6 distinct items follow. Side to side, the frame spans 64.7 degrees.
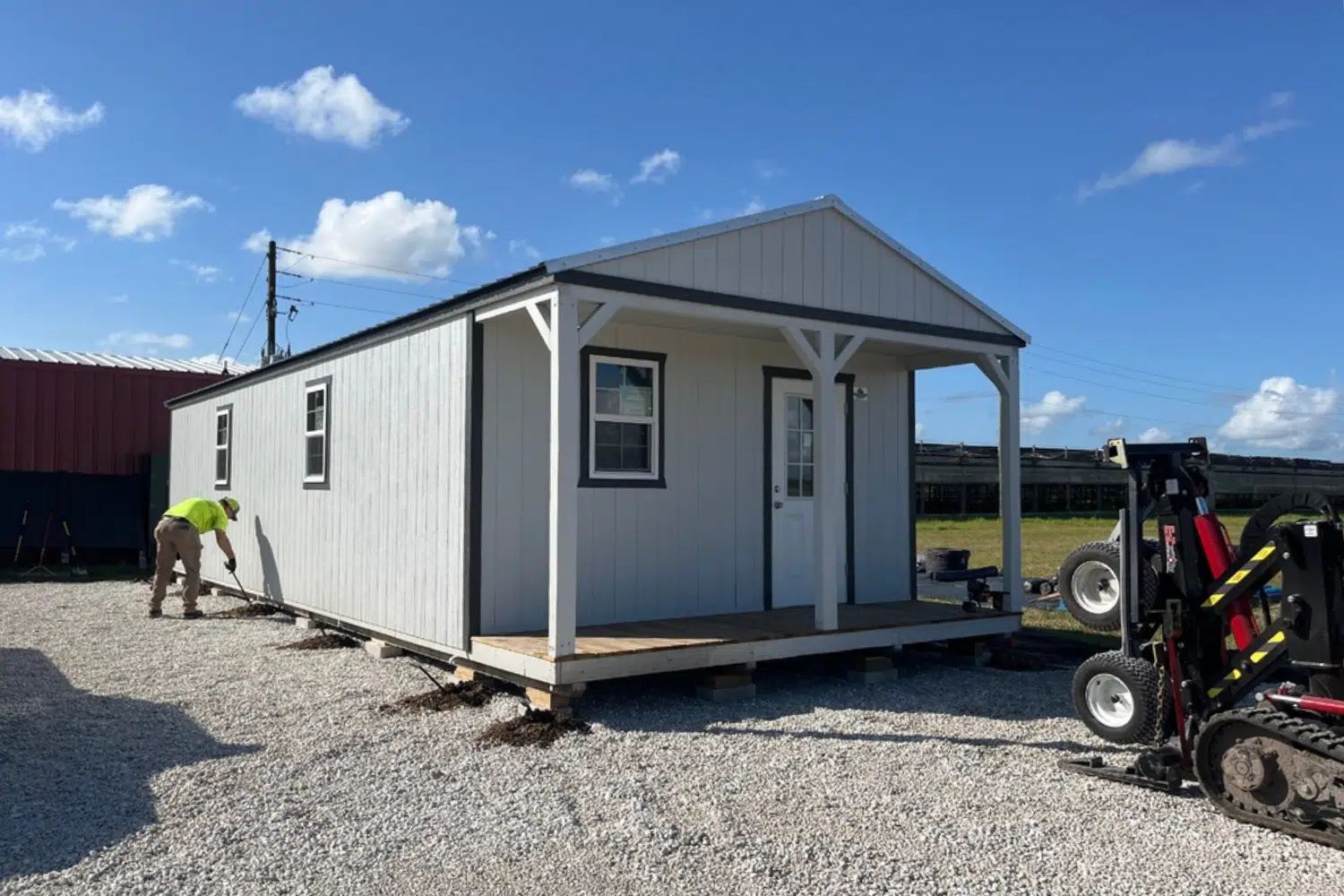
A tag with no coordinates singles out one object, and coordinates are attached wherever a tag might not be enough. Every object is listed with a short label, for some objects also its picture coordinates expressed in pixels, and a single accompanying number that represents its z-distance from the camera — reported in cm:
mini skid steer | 413
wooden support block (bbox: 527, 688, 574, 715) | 613
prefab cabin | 676
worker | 1109
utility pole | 2619
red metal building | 1636
